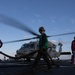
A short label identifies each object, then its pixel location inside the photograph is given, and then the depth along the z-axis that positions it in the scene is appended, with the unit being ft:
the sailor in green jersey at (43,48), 13.94
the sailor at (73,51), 20.23
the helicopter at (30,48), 43.62
